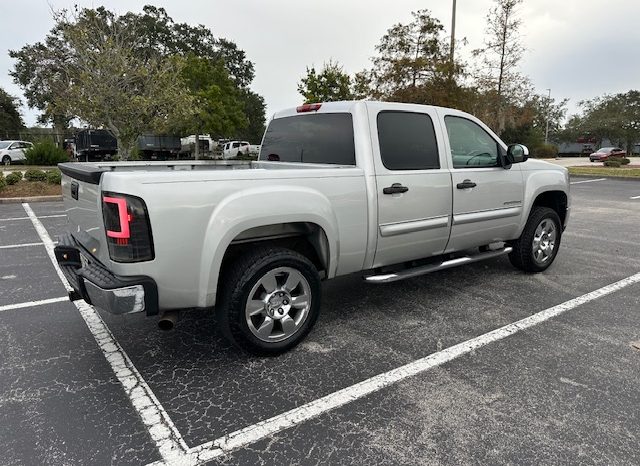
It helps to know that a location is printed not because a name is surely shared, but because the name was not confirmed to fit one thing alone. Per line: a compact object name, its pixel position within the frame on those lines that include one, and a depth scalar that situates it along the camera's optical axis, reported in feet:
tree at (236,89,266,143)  144.15
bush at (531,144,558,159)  153.17
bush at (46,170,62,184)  41.19
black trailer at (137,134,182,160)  96.37
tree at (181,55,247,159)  85.81
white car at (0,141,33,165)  78.54
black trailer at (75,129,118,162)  83.30
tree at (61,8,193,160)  43.91
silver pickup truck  8.32
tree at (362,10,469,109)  56.13
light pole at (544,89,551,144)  193.88
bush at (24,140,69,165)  56.95
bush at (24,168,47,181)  41.09
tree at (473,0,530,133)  69.77
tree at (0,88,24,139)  136.95
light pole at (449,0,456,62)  53.06
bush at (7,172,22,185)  39.87
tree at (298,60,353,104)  71.31
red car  118.01
